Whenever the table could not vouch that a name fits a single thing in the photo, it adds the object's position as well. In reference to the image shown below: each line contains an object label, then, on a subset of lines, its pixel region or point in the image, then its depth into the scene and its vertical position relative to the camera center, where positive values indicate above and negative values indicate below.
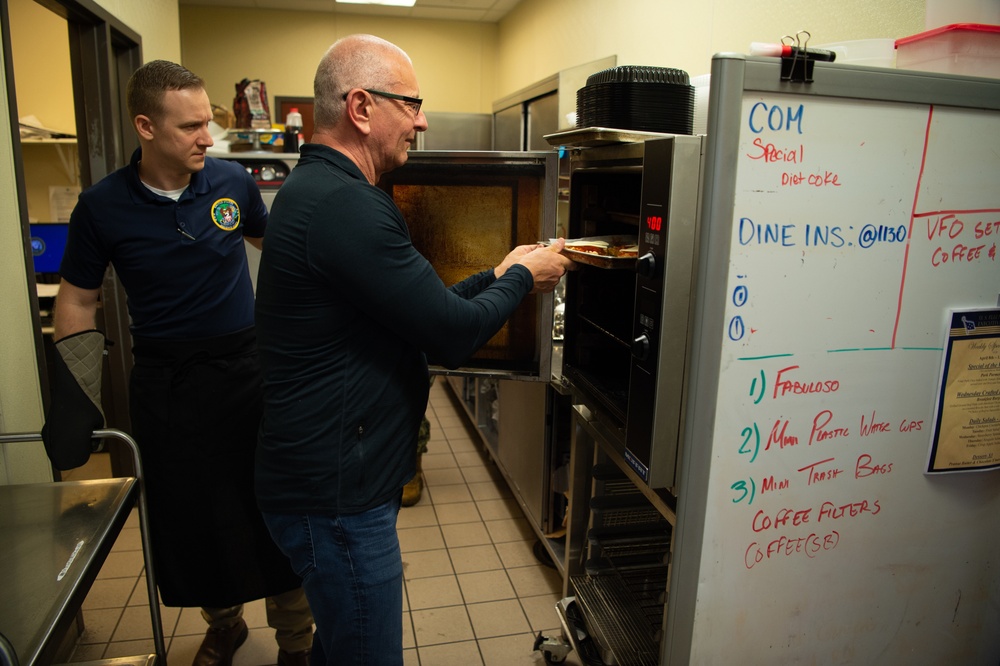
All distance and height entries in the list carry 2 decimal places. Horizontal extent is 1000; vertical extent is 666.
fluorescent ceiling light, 5.04 +1.37
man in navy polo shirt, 1.83 -0.39
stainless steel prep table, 1.17 -0.75
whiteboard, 1.21 -0.31
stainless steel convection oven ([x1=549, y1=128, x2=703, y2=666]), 1.32 -0.43
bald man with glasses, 1.24 -0.29
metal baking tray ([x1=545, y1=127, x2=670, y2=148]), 1.46 +0.13
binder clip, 1.15 +0.23
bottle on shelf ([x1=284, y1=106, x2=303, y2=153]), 3.67 +0.25
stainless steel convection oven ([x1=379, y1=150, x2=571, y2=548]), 1.88 -0.07
